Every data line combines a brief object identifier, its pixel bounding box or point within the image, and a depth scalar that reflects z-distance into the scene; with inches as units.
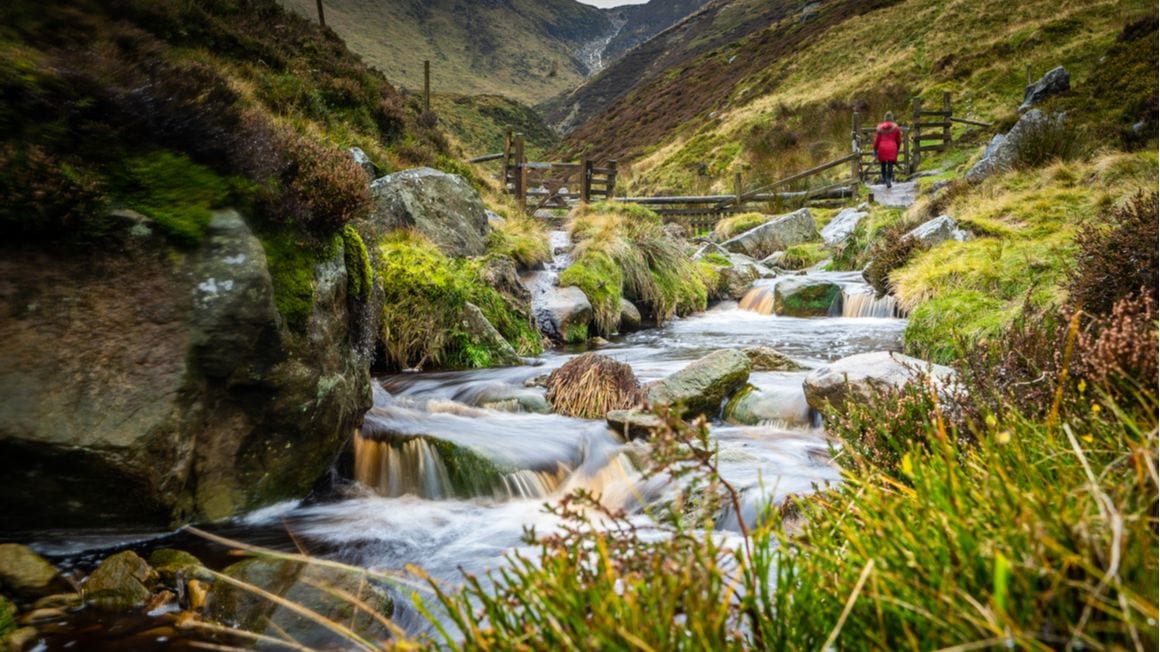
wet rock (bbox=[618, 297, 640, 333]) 488.4
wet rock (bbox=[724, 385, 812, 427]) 247.3
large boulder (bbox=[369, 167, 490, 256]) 437.1
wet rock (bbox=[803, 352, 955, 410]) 200.4
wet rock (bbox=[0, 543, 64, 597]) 128.6
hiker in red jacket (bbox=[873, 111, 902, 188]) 850.1
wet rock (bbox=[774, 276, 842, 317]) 509.7
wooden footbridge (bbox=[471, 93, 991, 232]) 986.7
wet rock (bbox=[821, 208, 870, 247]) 727.7
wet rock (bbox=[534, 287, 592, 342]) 429.4
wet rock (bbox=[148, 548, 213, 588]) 134.0
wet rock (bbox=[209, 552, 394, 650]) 121.1
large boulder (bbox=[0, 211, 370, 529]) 140.0
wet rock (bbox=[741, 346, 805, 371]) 327.9
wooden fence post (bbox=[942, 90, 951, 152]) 1025.1
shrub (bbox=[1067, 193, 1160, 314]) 152.5
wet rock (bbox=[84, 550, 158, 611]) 129.6
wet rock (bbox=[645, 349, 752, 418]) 252.7
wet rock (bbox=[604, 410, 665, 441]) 222.0
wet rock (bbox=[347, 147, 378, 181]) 463.8
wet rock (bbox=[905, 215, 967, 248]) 475.6
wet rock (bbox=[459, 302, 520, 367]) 353.1
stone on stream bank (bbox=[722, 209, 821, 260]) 803.4
